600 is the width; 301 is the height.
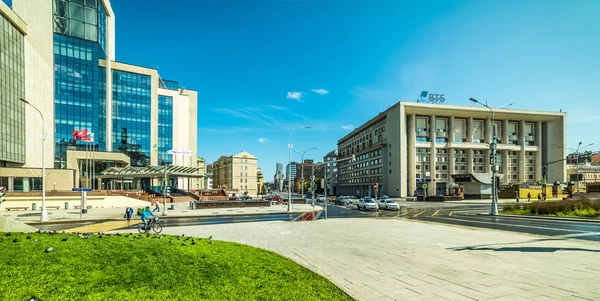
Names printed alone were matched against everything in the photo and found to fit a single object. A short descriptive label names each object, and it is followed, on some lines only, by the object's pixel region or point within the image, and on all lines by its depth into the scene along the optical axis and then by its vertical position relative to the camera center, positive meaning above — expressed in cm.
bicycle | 1787 -440
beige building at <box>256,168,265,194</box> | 16519 -1578
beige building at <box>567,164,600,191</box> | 11279 -744
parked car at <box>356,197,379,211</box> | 3709 -659
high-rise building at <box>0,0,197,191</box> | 4891 +1212
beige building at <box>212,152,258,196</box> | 13188 -734
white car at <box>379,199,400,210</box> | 3684 -656
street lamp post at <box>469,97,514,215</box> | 2826 -237
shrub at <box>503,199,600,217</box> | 2429 -481
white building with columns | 8225 +281
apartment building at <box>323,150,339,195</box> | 14361 -982
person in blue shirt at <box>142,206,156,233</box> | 1779 -389
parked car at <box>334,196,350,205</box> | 5086 -839
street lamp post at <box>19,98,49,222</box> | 2551 -533
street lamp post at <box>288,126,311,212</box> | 3525 -23
